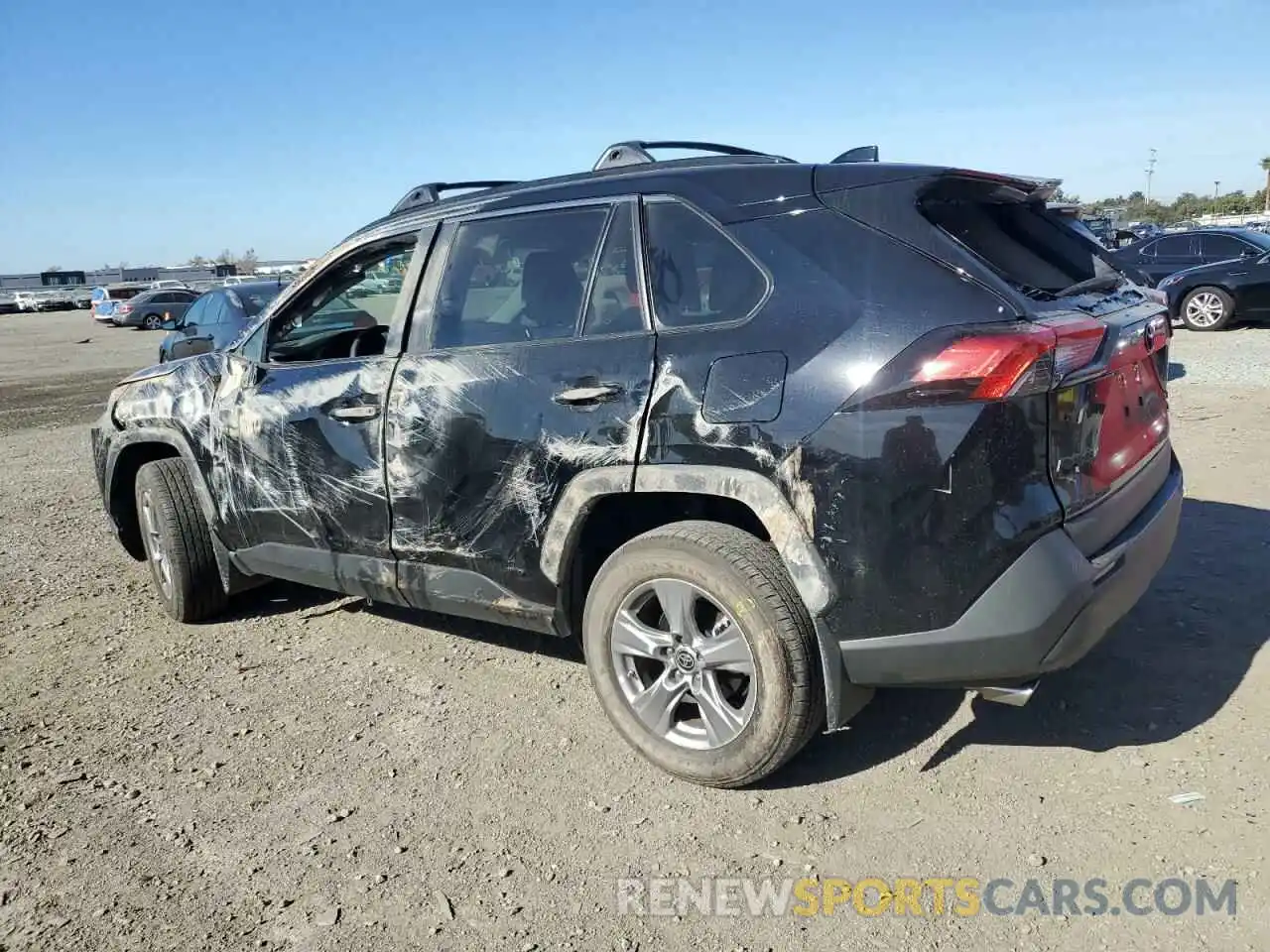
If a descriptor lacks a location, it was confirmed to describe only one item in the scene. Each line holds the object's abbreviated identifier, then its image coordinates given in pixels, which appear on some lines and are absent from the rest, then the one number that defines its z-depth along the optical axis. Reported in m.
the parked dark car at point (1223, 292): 14.14
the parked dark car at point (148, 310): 34.69
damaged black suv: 2.55
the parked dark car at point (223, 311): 12.77
